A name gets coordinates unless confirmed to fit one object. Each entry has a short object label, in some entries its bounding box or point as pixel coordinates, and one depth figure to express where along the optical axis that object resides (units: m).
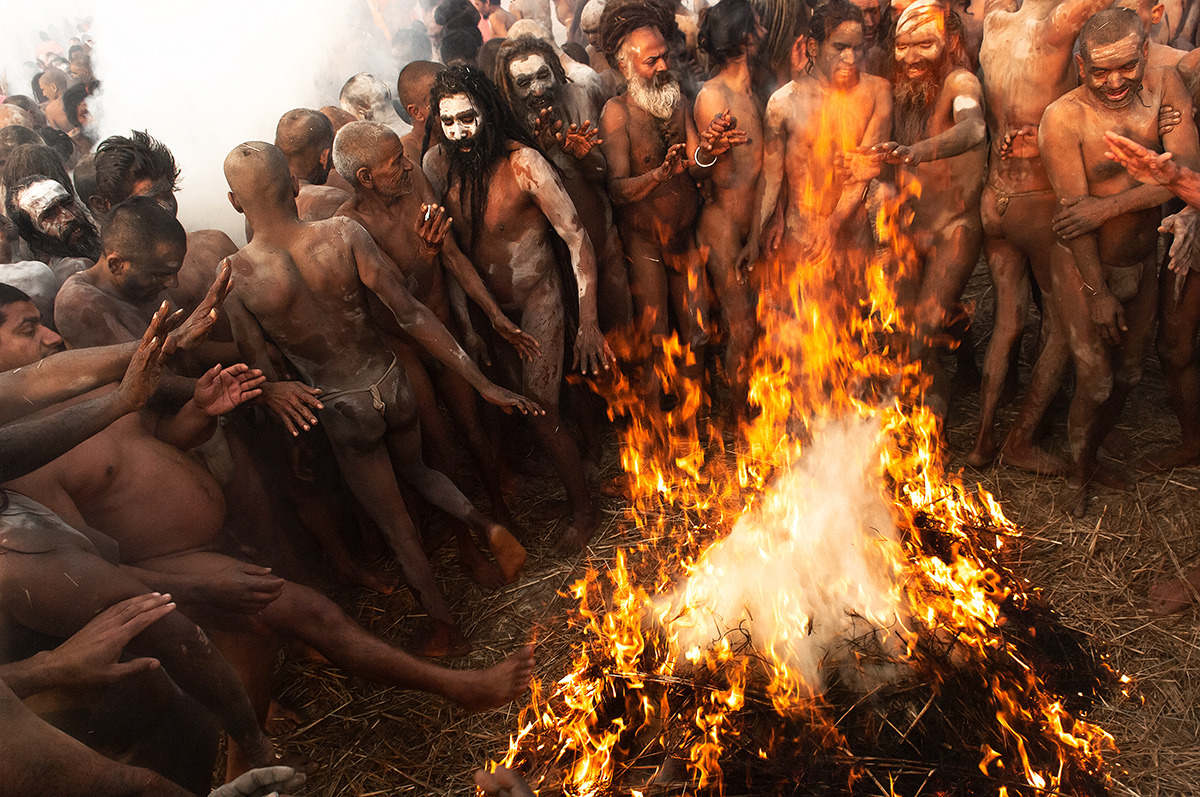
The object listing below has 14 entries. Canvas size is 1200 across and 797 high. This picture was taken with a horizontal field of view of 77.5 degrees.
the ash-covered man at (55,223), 4.87
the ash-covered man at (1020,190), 3.99
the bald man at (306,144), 4.97
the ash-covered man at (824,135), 4.45
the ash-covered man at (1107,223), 3.54
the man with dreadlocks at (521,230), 4.36
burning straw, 2.75
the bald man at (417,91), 5.69
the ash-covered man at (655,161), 4.61
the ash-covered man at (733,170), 4.72
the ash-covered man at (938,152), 4.23
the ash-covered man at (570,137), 4.54
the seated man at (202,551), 3.24
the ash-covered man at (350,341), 3.69
